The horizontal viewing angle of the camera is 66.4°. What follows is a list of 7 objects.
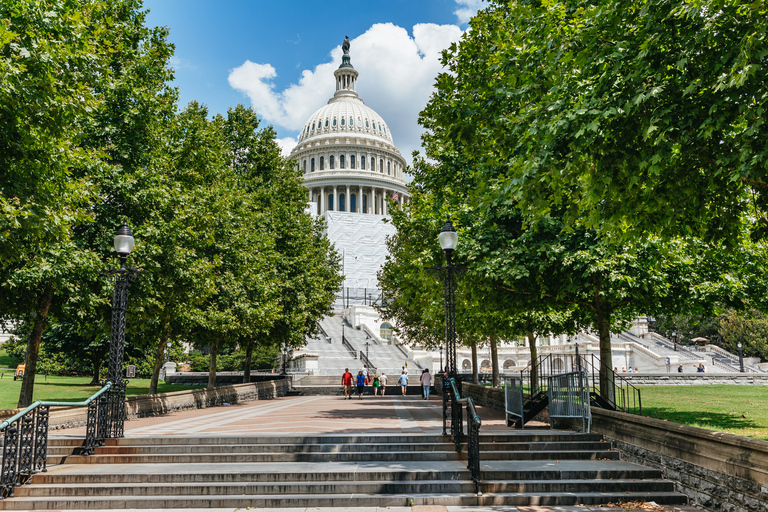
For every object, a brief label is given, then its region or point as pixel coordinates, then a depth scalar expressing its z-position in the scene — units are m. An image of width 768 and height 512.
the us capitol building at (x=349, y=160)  132.88
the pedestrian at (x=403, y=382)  35.50
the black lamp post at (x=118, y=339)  12.38
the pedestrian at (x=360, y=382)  31.98
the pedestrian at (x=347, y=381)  32.12
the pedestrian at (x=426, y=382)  31.94
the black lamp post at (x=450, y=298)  12.07
